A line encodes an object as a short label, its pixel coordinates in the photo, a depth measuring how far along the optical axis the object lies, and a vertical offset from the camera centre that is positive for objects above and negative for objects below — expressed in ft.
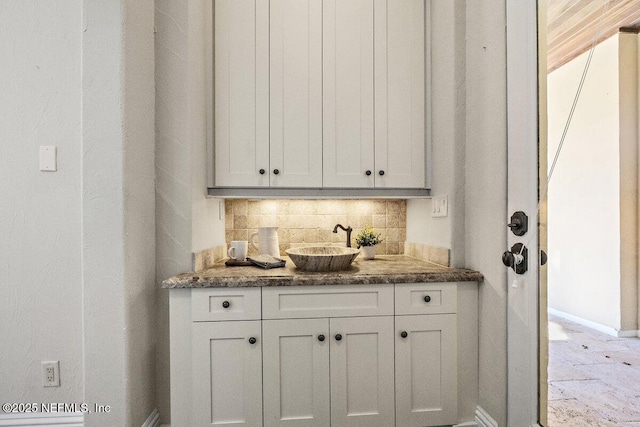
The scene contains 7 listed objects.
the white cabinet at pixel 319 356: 5.18 -2.26
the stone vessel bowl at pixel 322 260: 5.66 -0.81
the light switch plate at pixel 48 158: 5.36 +0.88
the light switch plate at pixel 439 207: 6.12 +0.10
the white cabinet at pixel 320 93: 6.24 +2.25
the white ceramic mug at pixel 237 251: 6.49 -0.73
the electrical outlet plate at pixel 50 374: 5.37 -2.54
